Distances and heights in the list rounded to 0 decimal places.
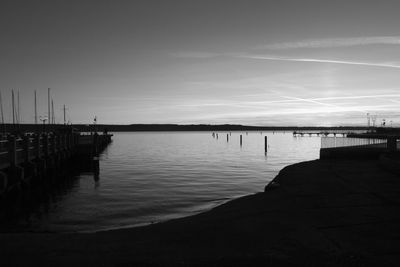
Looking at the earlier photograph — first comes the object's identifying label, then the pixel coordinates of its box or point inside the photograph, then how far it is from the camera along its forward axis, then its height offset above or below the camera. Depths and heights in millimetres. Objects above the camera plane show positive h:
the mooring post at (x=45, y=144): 27056 -1046
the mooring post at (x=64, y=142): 34881 -1193
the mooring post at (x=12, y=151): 18375 -1043
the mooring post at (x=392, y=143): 25753 -1187
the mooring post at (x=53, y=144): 29977 -1170
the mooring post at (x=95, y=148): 39016 -1964
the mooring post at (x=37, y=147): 24547 -1134
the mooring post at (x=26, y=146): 21178 -929
